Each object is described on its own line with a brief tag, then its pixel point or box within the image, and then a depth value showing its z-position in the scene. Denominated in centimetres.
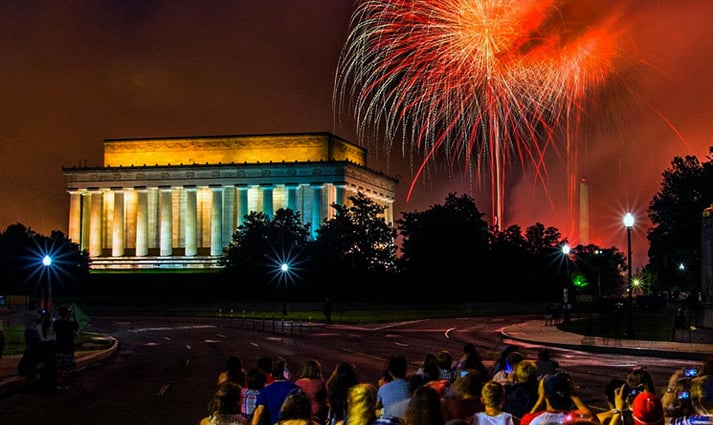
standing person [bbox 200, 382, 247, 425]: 1042
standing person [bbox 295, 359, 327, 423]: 1280
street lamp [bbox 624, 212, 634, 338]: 4656
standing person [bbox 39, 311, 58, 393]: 2464
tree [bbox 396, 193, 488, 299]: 10319
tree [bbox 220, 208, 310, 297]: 10481
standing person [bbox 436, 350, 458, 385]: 1438
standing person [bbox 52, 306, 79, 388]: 2781
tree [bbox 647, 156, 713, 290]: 9206
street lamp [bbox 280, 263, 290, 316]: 8264
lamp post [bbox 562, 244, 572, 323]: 6200
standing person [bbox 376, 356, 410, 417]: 1188
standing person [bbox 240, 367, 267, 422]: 1262
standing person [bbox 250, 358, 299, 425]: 1188
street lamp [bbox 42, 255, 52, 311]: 4512
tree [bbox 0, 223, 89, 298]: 11238
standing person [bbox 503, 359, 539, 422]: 1211
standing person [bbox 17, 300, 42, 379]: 2564
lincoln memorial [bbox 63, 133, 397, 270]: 14612
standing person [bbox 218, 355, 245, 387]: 1364
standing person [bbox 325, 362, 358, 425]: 1247
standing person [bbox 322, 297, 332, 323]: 6806
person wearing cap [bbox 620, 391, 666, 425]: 1066
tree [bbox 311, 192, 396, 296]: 10169
